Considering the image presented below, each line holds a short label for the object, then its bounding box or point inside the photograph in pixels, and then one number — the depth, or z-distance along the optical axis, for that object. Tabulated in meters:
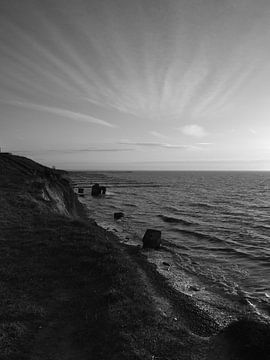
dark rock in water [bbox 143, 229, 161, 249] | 25.51
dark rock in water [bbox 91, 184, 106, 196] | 81.94
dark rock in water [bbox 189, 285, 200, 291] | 17.20
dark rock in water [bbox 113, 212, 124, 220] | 42.62
